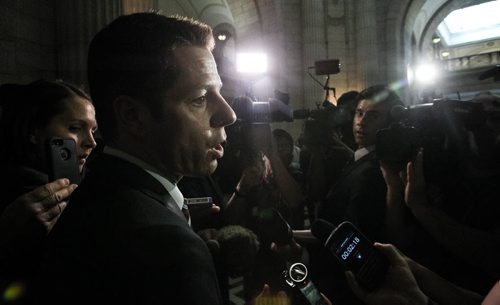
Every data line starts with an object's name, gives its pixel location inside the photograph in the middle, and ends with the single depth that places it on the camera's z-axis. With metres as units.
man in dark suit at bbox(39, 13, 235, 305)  0.67
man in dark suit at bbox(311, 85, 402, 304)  2.08
